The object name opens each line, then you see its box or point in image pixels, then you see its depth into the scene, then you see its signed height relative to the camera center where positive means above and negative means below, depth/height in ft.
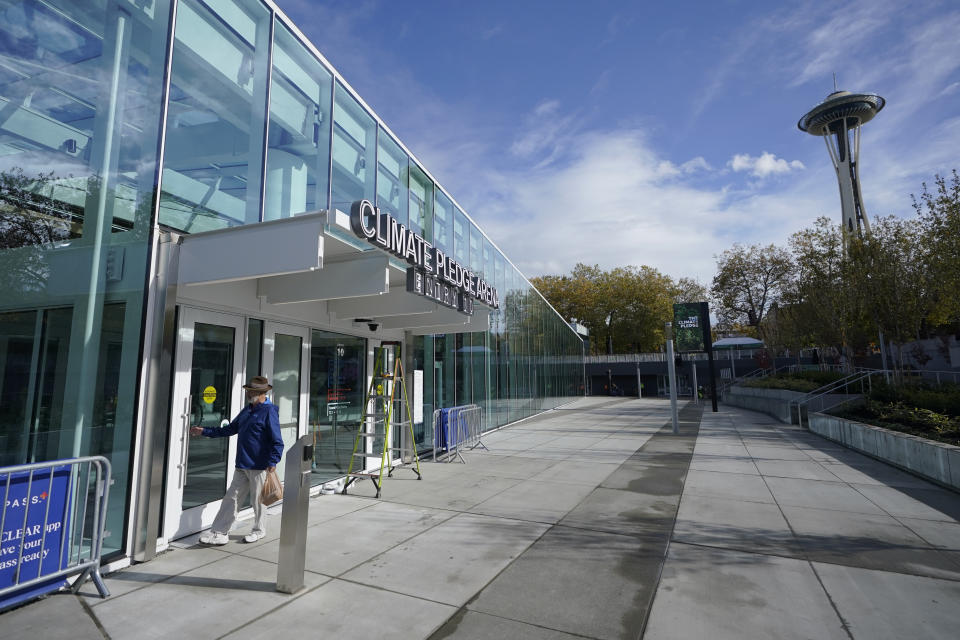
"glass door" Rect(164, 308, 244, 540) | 16.70 -1.27
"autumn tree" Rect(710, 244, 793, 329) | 122.62 +24.63
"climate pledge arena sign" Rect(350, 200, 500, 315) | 17.24 +5.27
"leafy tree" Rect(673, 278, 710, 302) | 163.22 +28.37
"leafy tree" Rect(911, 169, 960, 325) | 34.99 +9.94
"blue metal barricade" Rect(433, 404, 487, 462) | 33.55 -4.00
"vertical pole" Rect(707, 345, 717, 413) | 79.38 -2.36
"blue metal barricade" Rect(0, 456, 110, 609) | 11.15 -3.75
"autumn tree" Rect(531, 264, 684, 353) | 158.20 +25.12
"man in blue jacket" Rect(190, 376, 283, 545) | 16.56 -2.72
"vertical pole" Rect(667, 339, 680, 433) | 49.91 -1.25
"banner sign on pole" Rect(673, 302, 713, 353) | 70.51 +7.05
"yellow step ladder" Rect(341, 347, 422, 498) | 24.07 -2.09
